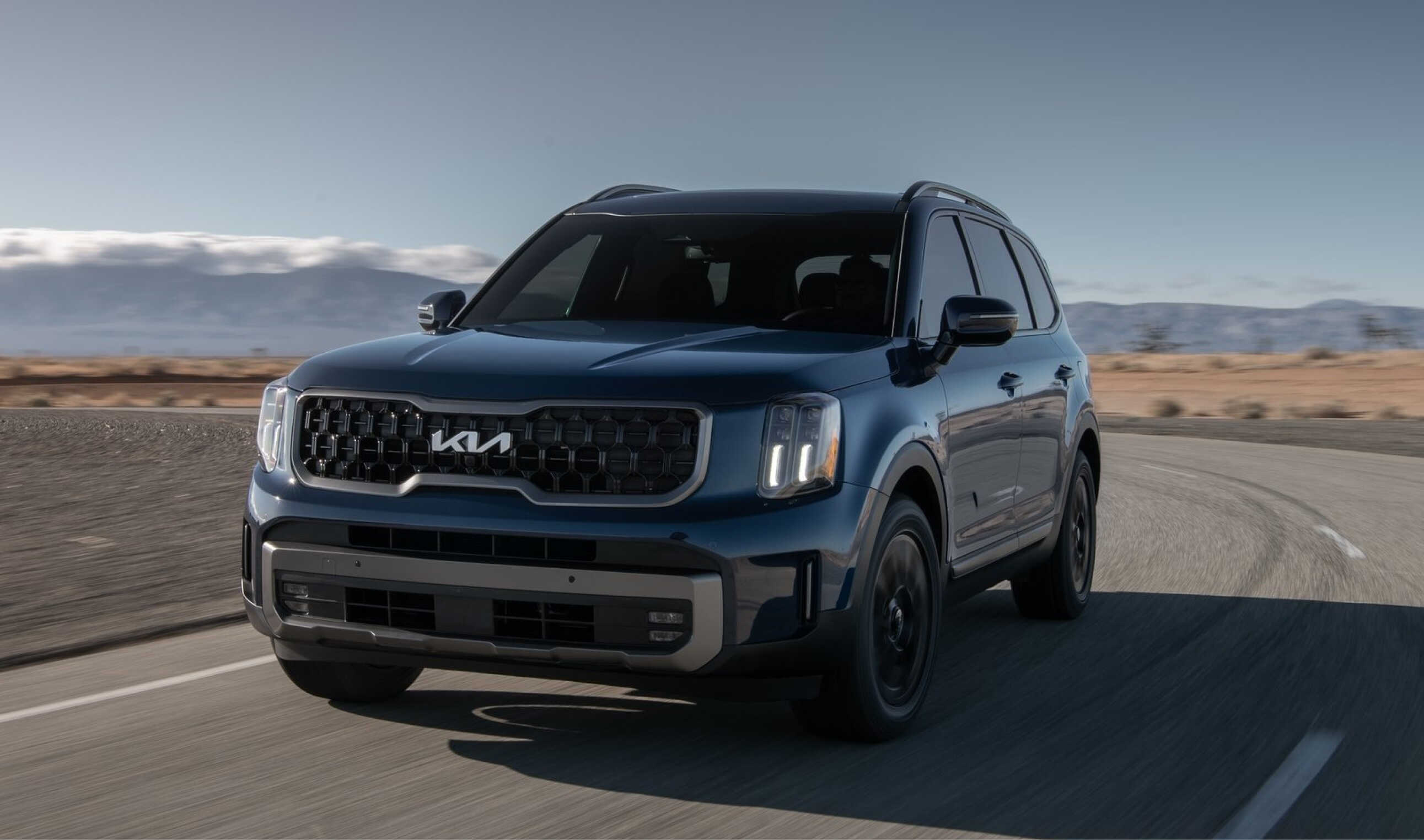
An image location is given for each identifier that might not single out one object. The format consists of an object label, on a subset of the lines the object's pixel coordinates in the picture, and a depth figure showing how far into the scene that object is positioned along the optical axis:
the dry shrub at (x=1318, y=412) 41.03
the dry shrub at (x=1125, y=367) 84.06
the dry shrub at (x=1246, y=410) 41.25
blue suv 4.58
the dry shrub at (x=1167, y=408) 40.38
